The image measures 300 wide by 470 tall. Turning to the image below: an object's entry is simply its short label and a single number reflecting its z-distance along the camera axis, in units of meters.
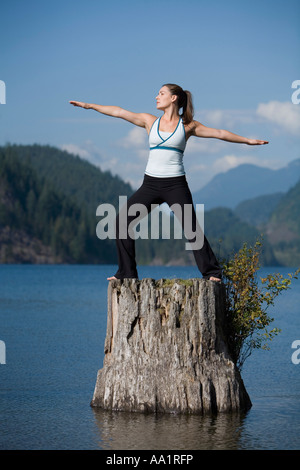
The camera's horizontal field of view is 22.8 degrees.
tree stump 9.84
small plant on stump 10.82
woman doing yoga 10.10
